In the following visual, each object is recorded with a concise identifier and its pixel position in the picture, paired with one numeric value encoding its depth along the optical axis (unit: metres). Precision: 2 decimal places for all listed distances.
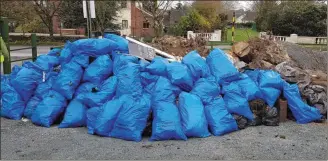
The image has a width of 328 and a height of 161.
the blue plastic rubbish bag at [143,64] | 5.00
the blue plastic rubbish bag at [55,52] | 5.91
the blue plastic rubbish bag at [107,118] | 4.48
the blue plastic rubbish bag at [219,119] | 4.58
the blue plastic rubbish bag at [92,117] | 4.68
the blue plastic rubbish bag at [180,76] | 4.78
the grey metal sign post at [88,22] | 7.38
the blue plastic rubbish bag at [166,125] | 4.33
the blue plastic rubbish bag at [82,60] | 5.17
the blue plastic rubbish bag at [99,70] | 5.03
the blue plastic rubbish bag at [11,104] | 5.31
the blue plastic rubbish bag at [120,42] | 5.36
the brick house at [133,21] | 31.72
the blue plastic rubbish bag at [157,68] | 4.96
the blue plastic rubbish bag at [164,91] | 4.63
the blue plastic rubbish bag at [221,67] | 5.04
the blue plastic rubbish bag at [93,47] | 5.18
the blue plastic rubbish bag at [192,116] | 4.41
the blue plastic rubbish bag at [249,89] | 4.98
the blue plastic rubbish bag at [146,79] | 4.92
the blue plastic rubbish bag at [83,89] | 4.94
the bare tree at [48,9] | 24.80
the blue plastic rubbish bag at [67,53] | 5.31
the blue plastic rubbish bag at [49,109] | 4.93
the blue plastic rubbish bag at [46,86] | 5.21
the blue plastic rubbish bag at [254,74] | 5.28
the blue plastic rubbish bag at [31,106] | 5.24
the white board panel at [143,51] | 5.56
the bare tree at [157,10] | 23.11
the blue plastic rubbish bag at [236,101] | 4.79
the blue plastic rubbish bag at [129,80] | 4.70
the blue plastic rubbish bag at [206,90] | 4.75
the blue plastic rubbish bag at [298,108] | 5.09
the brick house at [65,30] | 27.33
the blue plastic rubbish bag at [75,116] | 4.88
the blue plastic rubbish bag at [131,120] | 4.40
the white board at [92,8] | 7.29
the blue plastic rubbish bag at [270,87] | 5.03
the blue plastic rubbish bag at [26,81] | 5.30
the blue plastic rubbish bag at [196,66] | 5.00
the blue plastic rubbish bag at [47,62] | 5.50
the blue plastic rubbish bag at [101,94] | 4.77
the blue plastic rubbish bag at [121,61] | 4.94
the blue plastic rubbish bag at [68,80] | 5.02
